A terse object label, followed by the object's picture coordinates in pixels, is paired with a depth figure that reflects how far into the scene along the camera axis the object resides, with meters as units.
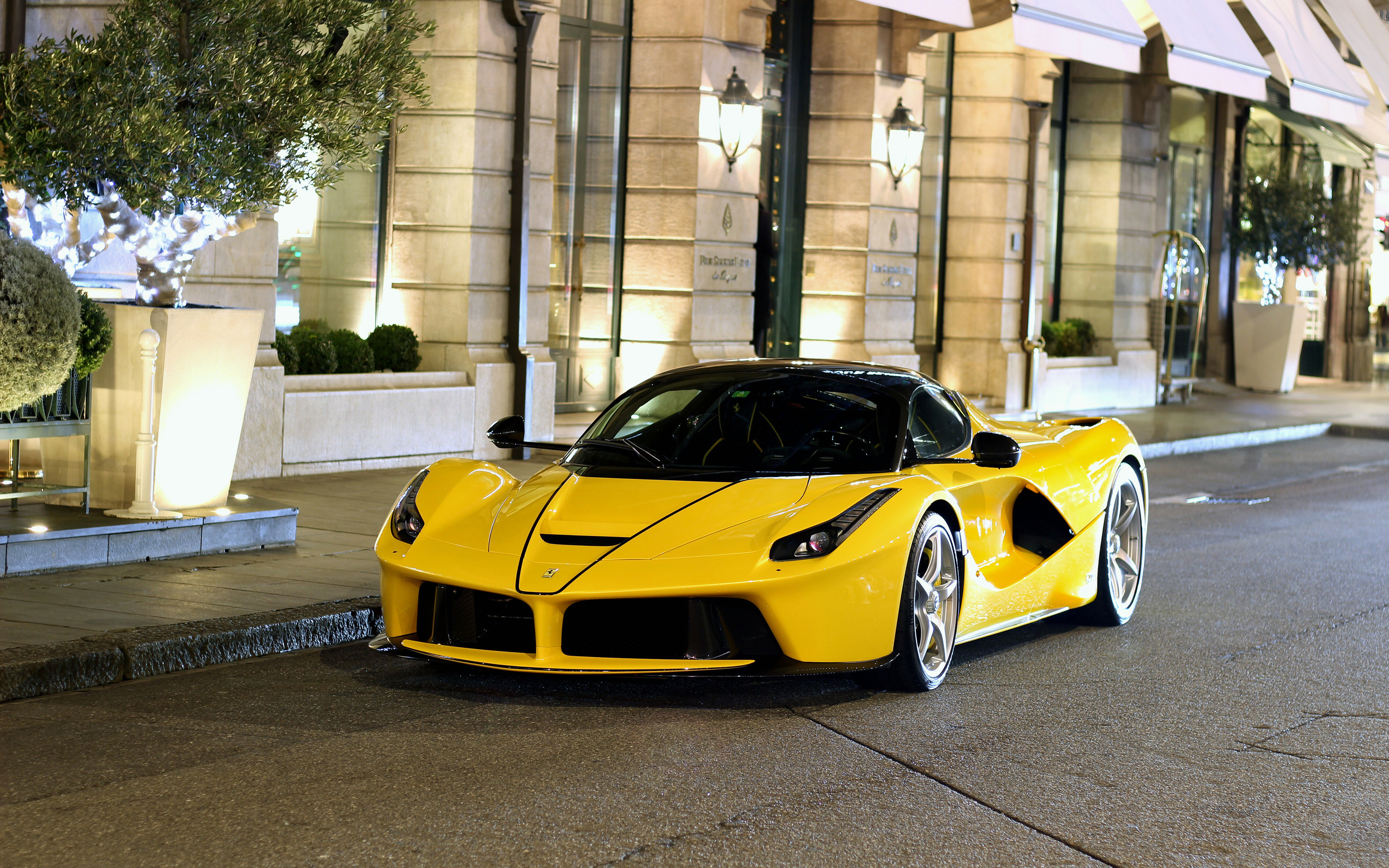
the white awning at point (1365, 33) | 27.16
